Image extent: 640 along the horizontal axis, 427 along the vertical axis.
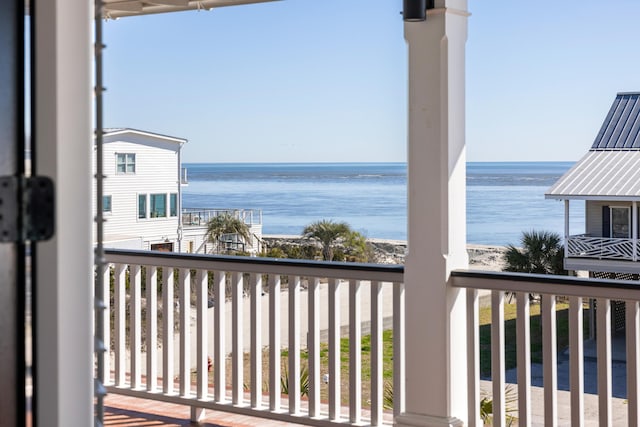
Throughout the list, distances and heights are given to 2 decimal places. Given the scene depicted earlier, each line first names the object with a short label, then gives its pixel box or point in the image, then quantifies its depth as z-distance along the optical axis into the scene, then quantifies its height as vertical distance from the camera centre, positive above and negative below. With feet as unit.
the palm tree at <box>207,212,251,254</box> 84.04 -0.66
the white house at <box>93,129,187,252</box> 75.51 +2.74
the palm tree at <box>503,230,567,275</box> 64.03 -2.86
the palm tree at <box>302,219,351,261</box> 74.34 -1.17
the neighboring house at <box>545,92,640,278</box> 54.24 +1.55
